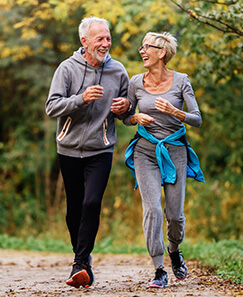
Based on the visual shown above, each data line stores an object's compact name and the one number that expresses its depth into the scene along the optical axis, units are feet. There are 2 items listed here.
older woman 30.35
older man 31.32
